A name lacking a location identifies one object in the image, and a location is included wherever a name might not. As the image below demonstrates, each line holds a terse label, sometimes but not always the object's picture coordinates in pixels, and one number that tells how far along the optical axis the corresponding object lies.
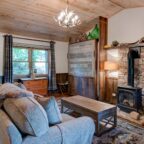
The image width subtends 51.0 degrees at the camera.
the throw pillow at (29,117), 1.47
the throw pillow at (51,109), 1.75
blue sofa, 1.40
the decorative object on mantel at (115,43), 4.69
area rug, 2.49
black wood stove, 3.90
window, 5.47
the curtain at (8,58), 4.95
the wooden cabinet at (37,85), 5.27
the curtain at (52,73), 6.00
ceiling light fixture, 3.34
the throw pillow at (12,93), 1.81
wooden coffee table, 2.70
